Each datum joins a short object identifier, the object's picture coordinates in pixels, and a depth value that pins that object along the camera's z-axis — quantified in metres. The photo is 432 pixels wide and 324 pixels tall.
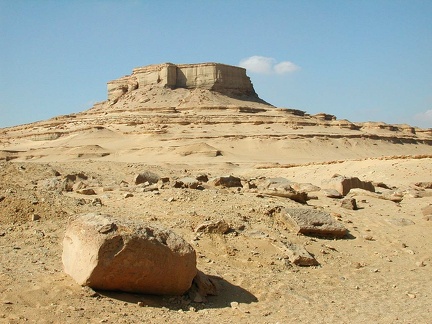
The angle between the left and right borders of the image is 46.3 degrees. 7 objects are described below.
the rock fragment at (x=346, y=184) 12.53
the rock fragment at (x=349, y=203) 10.04
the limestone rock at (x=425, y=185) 14.94
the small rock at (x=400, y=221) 9.42
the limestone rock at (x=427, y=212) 9.84
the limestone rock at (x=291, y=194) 9.70
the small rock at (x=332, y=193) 11.04
